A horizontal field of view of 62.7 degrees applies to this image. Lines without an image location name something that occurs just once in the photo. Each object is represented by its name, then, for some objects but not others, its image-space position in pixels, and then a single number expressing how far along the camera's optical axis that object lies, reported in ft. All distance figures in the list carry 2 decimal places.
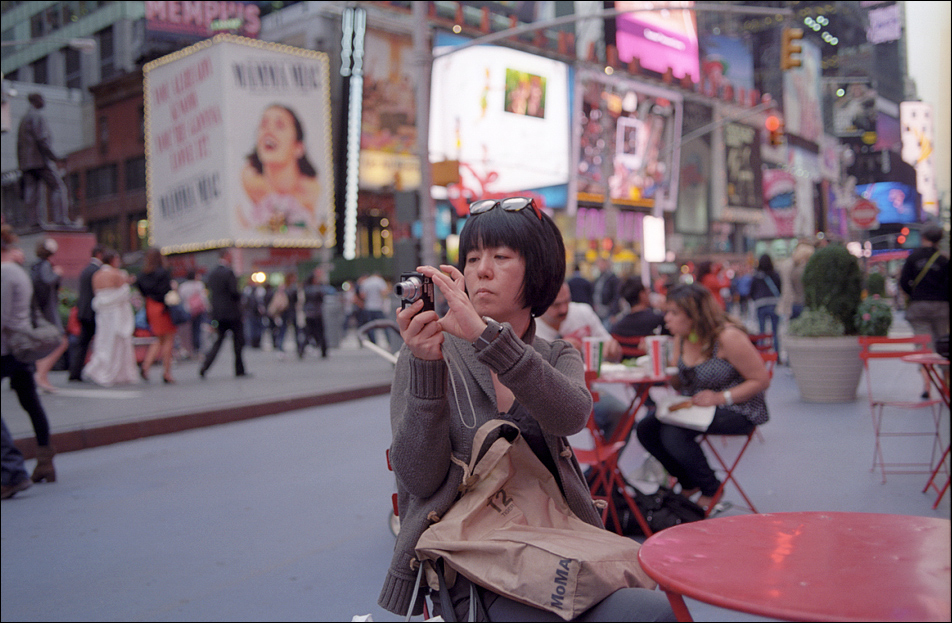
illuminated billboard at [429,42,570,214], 97.76
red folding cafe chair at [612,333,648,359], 24.11
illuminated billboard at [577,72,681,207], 119.44
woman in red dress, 40.27
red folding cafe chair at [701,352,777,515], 14.62
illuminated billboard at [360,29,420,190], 98.84
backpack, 14.20
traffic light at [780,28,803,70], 45.44
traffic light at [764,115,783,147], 66.08
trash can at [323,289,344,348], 60.54
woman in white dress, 38.73
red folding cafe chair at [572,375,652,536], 13.78
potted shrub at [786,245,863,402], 29.17
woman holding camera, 5.61
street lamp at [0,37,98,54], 28.12
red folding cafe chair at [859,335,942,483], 18.80
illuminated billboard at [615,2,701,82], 129.29
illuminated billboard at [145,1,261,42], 90.12
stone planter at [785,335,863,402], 29.04
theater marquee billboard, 90.43
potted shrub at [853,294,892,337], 29.12
